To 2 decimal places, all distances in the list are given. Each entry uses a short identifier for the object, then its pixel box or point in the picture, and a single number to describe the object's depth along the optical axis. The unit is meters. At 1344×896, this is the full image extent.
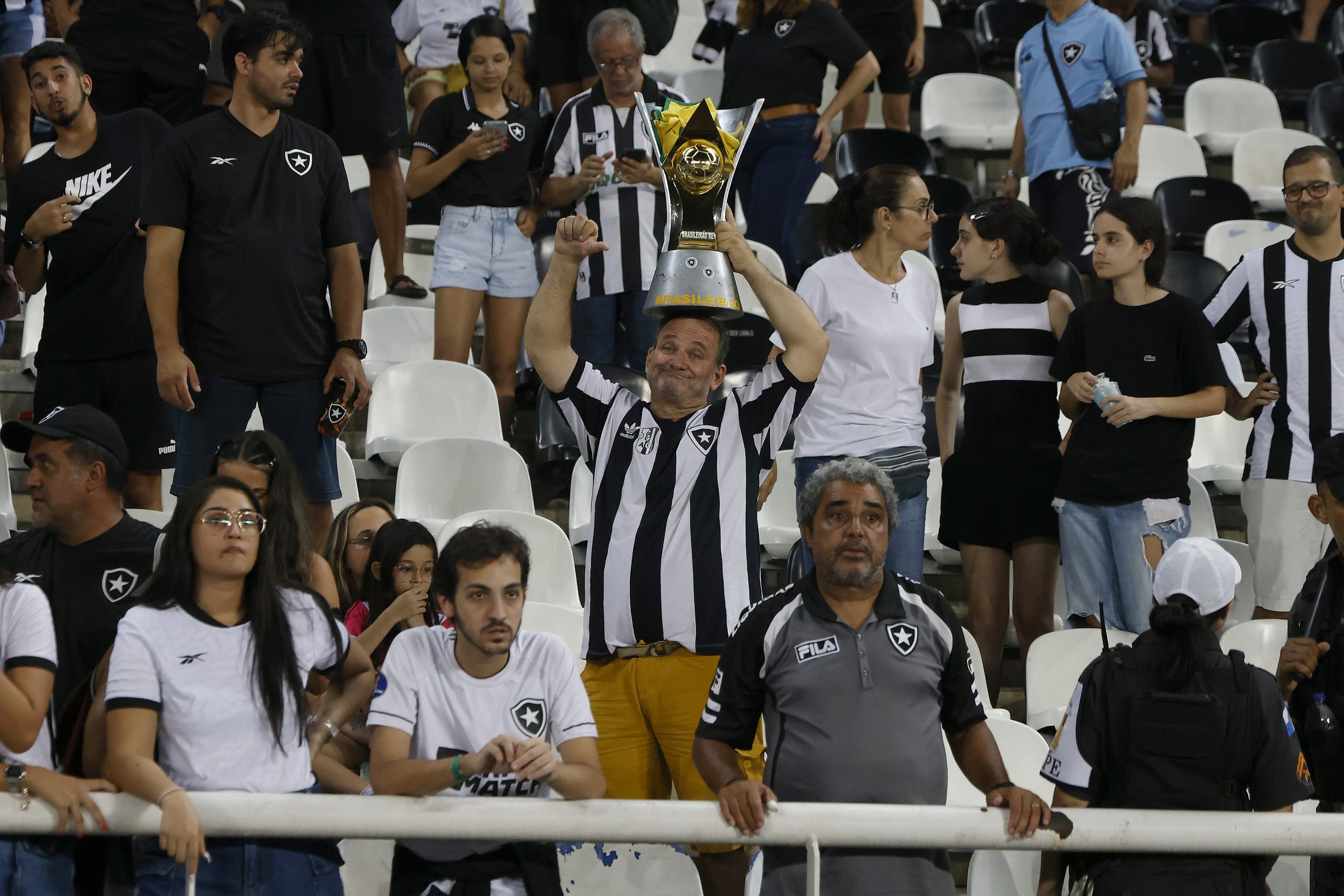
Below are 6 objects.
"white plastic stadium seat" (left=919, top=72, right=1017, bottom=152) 17.09
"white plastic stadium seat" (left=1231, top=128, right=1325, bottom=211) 17.03
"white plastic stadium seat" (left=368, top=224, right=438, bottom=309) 13.70
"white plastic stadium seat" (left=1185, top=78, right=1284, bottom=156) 18.23
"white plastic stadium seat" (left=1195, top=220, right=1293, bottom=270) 15.01
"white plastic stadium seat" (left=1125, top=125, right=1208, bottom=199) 17.09
